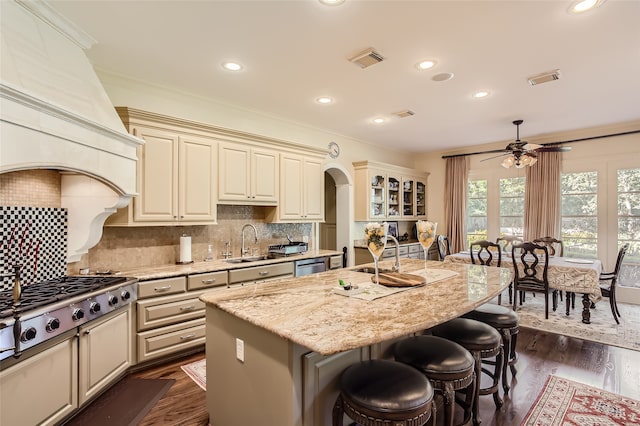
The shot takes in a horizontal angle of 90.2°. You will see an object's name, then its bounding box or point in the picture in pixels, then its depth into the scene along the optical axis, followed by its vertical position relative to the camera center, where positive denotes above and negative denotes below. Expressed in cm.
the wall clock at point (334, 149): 558 +113
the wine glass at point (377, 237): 221 -17
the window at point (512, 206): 624 +15
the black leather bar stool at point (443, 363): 176 -86
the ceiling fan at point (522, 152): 443 +89
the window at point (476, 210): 674 +7
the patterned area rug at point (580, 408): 221 -144
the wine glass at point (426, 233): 264 -16
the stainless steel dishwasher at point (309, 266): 425 -73
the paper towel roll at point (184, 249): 360 -41
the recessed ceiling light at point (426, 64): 299 +143
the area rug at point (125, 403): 225 -146
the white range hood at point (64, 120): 182 +62
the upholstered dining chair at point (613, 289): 412 -100
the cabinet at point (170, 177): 314 +39
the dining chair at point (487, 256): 464 -65
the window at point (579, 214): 548 -1
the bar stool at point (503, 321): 249 -85
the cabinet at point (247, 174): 383 +49
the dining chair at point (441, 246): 550 -57
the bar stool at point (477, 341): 215 -87
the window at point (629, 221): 512 -12
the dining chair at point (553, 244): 516 -53
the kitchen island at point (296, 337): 148 -61
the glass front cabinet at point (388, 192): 594 +43
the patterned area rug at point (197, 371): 276 -146
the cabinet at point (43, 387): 172 -104
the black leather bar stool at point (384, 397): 142 -85
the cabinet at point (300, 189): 446 +35
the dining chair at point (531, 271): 429 -80
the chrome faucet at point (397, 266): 274 -48
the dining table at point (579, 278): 397 -84
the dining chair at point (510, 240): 560 -48
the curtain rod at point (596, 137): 505 +128
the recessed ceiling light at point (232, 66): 303 +142
